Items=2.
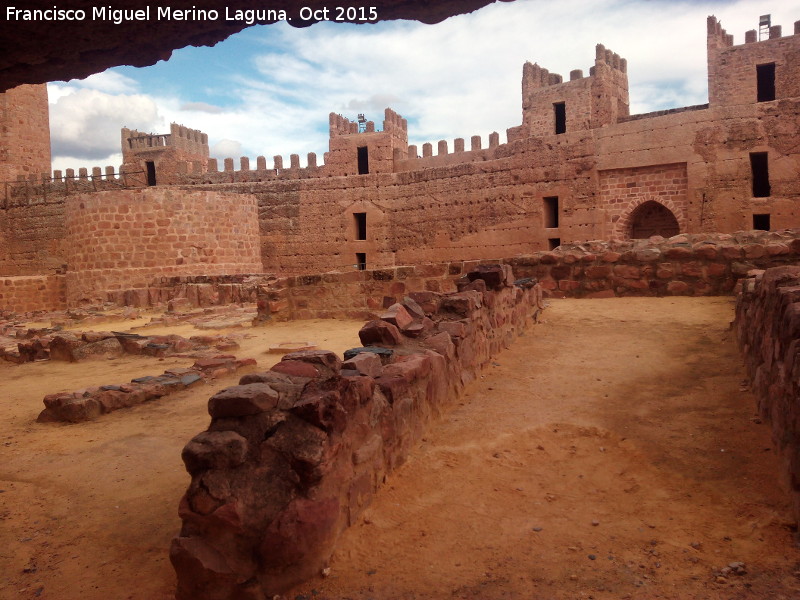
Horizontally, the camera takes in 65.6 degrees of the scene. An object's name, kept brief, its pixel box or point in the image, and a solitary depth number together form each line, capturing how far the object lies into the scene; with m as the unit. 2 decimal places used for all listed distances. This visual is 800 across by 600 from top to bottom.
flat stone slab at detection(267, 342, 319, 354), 7.77
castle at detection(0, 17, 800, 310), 17.64
